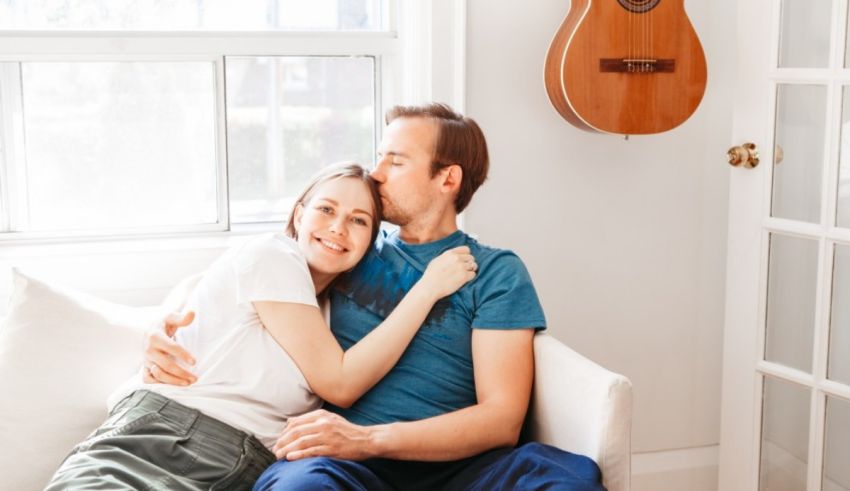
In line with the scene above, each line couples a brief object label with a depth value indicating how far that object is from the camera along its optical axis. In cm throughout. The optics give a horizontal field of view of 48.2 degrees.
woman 165
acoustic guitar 236
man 167
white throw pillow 181
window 242
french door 219
